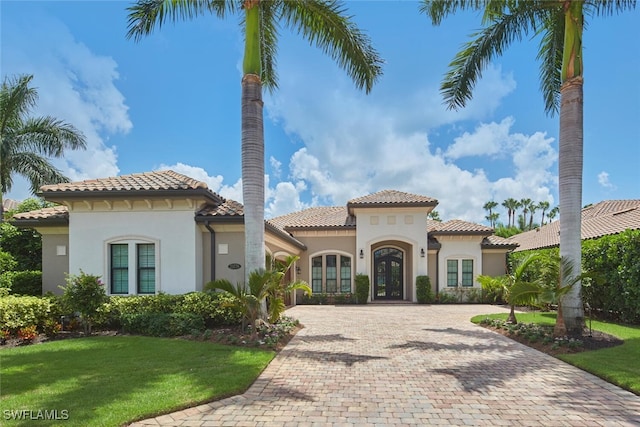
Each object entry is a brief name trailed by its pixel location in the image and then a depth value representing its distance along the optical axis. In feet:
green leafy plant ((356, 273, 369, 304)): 64.13
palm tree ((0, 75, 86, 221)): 58.54
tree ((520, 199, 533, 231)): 236.84
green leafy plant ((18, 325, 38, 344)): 29.37
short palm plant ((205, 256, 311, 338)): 28.48
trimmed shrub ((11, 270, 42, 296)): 41.22
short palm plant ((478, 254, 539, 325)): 31.50
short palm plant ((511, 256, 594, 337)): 29.07
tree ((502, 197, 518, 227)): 242.17
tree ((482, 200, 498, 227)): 240.73
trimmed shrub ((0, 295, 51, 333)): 29.37
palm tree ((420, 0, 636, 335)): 29.76
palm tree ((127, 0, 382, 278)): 31.37
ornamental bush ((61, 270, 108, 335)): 31.04
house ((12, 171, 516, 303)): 35.99
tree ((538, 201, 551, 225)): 228.02
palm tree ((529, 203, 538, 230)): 234.52
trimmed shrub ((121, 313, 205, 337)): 30.73
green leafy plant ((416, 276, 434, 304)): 63.87
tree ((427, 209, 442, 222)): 161.89
